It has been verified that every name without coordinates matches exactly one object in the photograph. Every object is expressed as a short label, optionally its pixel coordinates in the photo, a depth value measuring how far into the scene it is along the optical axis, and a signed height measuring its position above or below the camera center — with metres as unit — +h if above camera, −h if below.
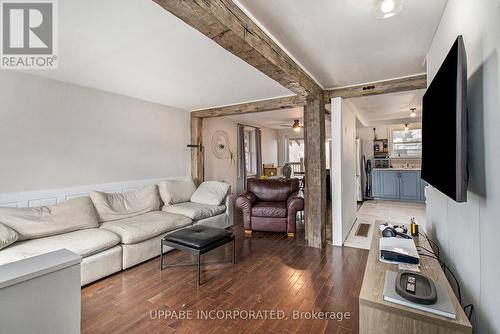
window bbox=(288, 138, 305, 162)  8.41 +0.59
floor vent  3.93 -1.12
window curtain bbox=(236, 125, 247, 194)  6.21 +0.05
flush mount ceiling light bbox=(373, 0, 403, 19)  1.45 +0.97
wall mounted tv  1.02 +0.19
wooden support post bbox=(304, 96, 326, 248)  3.40 -0.06
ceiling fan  5.43 +0.91
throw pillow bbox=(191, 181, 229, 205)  4.19 -0.46
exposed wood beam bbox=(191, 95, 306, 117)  3.81 +1.04
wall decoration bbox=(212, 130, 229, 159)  5.53 +0.54
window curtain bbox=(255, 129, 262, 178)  6.95 +0.48
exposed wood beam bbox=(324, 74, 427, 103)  2.93 +1.01
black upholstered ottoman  2.48 -0.78
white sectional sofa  2.32 -0.68
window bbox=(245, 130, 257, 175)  6.86 +0.39
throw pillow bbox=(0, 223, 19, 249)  2.13 -0.59
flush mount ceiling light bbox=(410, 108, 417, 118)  4.85 +1.08
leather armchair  3.94 -0.66
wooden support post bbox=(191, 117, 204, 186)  4.89 +0.36
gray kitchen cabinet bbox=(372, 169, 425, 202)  6.15 -0.54
